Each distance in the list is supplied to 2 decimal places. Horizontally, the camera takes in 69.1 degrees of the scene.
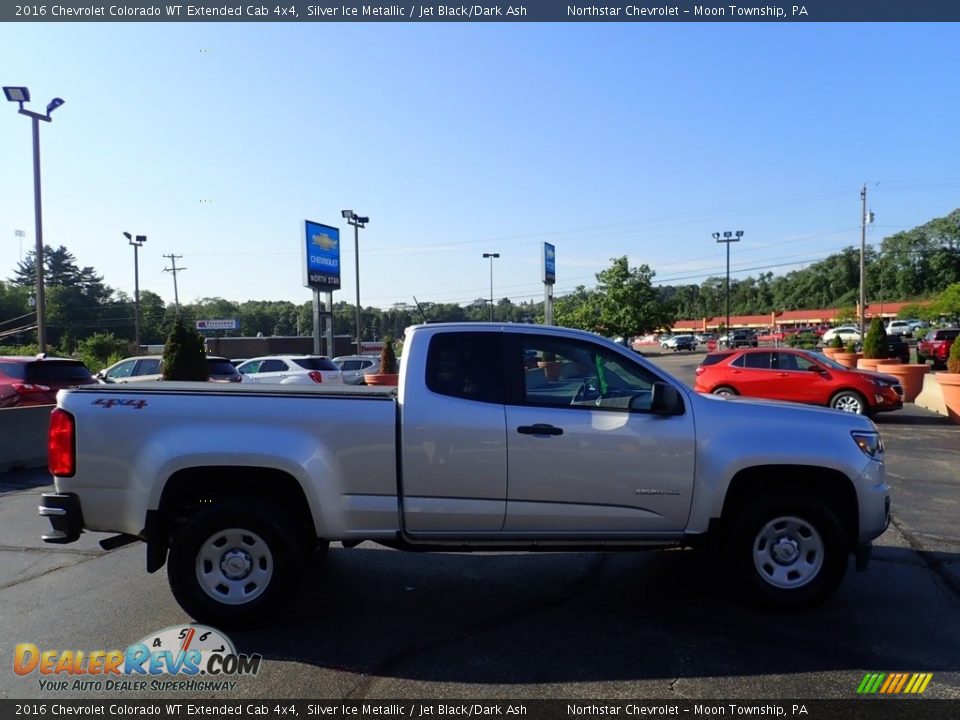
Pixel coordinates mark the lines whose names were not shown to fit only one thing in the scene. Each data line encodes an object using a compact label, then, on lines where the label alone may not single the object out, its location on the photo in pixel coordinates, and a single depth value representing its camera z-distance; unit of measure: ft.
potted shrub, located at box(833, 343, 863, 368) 86.45
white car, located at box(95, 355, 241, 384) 59.52
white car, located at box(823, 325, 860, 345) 205.89
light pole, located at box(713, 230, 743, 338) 211.00
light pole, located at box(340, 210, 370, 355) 130.50
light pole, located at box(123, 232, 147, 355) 151.84
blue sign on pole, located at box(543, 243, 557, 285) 141.08
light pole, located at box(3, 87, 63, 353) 68.03
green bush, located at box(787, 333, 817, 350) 191.72
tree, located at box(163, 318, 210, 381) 47.91
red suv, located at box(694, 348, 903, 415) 47.57
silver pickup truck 14.60
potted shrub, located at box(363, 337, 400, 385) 79.77
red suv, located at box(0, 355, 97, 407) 43.39
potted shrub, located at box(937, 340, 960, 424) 47.34
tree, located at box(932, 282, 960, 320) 175.06
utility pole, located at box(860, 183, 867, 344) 141.90
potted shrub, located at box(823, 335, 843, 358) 102.17
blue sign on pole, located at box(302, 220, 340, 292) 104.37
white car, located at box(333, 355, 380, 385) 84.28
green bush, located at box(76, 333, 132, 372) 123.95
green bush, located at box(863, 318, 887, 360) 73.82
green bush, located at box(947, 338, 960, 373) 47.70
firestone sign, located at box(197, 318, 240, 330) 231.09
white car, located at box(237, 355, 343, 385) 64.75
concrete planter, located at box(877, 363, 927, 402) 61.05
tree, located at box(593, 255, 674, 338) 173.99
